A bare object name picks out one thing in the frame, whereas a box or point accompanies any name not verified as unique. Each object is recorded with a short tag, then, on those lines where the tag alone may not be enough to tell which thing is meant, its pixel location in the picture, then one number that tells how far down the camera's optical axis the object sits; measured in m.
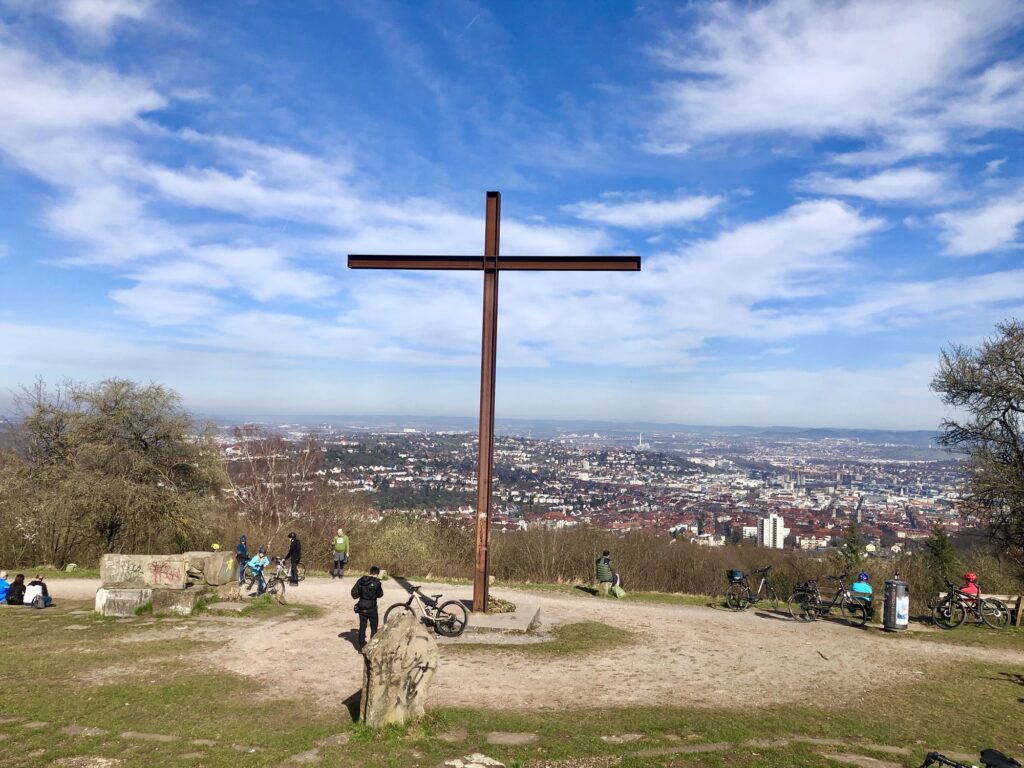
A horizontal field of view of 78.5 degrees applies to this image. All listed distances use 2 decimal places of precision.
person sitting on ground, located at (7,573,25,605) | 14.75
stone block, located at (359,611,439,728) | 7.18
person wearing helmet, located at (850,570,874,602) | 14.82
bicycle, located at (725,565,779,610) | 16.22
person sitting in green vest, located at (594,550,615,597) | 18.25
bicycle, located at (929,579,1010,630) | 14.94
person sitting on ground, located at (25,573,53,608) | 14.45
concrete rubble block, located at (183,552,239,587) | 14.87
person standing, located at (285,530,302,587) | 18.05
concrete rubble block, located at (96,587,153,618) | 13.47
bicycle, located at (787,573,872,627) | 14.98
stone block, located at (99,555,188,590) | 13.98
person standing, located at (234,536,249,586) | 17.33
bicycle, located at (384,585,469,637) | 12.04
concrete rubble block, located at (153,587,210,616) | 13.59
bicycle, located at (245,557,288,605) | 15.12
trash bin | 14.05
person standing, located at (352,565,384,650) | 10.97
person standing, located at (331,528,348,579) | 19.27
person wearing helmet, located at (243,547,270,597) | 15.66
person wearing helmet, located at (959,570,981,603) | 15.09
